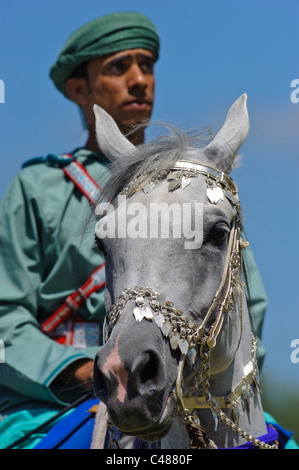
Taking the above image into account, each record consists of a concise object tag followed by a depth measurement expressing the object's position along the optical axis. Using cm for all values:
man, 725
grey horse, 414
